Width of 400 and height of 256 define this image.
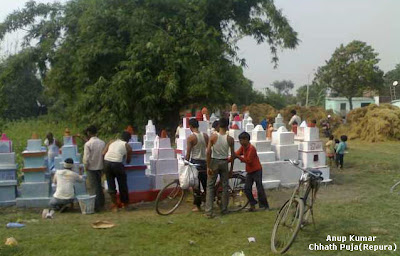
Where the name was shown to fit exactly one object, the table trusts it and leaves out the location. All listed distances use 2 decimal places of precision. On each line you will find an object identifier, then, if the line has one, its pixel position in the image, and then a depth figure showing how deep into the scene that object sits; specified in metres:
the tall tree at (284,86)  87.69
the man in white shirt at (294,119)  13.83
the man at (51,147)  9.60
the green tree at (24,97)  36.03
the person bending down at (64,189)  7.53
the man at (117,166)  7.59
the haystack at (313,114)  30.70
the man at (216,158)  7.07
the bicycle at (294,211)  5.11
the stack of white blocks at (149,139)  11.50
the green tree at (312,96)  50.00
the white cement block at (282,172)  9.46
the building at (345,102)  46.66
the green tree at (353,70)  34.25
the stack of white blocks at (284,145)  9.75
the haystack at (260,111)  29.05
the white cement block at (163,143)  8.66
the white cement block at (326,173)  10.14
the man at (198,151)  7.36
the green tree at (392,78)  52.13
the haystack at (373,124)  24.52
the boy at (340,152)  12.88
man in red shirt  7.45
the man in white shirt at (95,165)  7.72
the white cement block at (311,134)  10.06
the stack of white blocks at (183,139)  9.12
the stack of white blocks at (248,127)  10.73
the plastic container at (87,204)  7.50
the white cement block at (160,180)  8.65
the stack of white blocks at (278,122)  14.88
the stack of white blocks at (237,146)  9.27
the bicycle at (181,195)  7.48
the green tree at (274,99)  38.56
